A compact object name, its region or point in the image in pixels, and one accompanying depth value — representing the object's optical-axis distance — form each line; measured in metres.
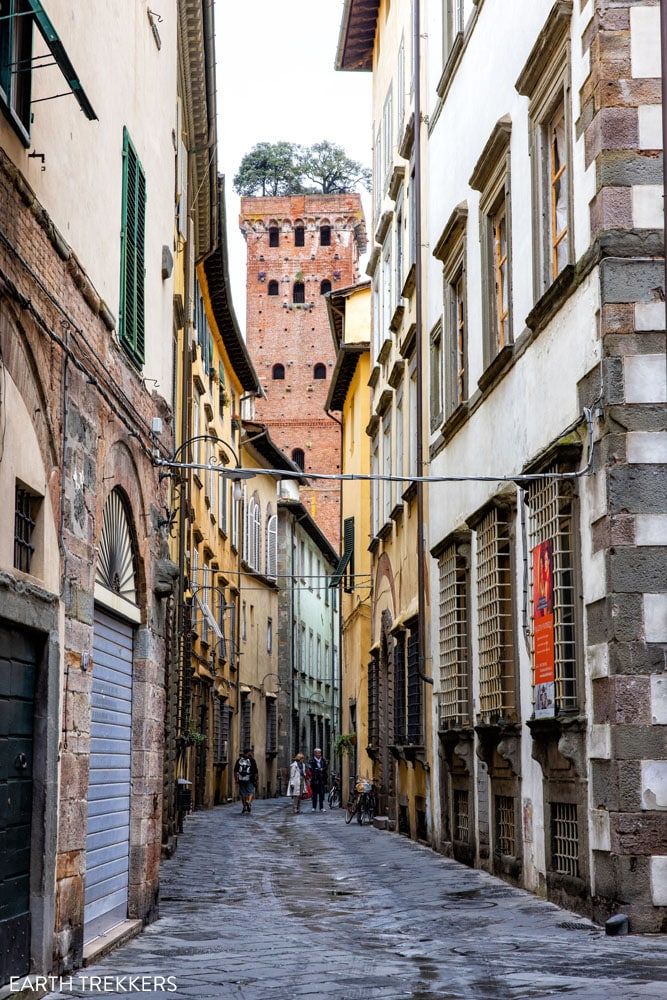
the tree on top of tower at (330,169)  85.12
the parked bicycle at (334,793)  38.00
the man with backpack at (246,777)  31.75
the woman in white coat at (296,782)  33.31
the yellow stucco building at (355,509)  31.39
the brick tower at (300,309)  70.44
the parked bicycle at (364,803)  26.62
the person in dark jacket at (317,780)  34.50
